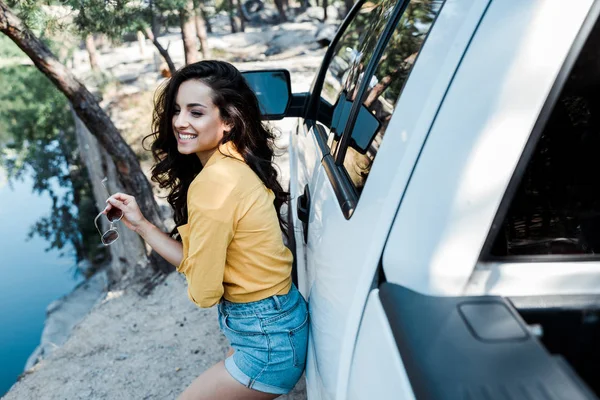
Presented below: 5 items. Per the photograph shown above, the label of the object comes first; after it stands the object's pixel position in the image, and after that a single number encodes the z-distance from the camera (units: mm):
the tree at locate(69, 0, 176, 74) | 5105
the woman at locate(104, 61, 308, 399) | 1597
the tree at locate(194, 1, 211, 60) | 12789
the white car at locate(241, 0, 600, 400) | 813
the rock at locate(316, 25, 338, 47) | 19922
